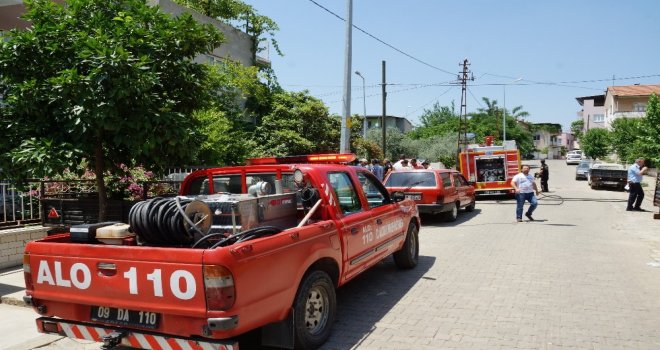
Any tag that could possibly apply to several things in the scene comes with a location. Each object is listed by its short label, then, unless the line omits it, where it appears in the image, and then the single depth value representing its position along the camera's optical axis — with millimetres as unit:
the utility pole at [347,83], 13469
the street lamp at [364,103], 39975
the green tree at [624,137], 39344
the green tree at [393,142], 39438
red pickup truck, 3461
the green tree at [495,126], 68438
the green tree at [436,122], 61625
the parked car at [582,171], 36312
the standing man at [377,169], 17969
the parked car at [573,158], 67438
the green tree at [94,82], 5742
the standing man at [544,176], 22769
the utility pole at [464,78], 36188
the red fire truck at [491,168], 20406
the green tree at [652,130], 28844
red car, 12805
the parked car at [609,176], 25938
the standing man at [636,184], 15438
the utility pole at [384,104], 29297
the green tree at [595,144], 62656
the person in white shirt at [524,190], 13117
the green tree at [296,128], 22859
